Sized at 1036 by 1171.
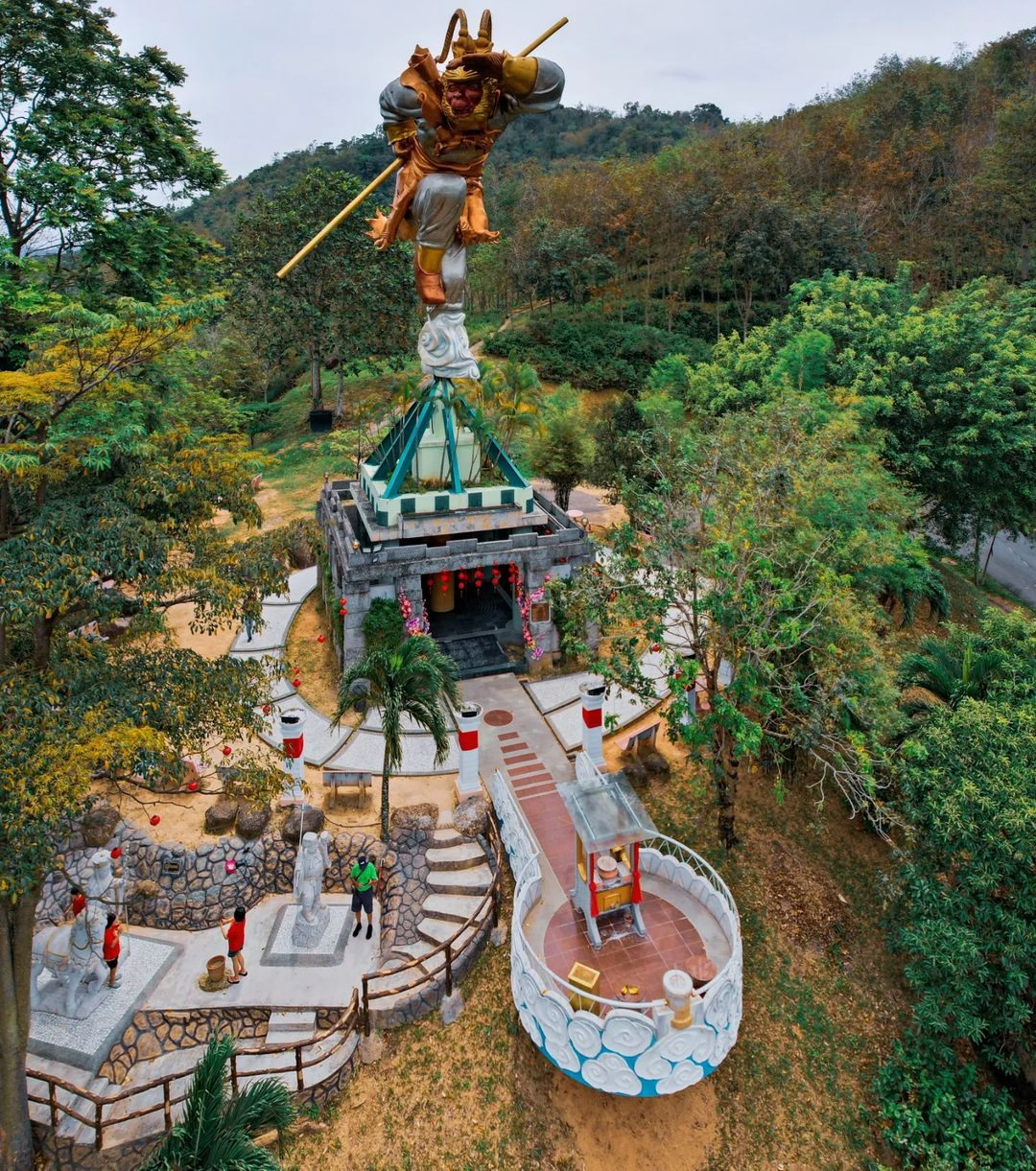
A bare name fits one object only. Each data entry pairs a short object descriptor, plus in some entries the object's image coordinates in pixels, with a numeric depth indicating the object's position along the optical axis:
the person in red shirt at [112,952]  12.68
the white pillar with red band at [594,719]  16.02
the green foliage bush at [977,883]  10.48
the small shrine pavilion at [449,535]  18.62
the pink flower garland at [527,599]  19.47
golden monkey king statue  15.95
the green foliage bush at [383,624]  18.30
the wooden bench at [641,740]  17.19
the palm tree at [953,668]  13.82
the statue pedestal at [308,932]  13.30
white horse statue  12.34
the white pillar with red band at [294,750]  15.12
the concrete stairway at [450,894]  13.16
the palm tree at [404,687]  13.27
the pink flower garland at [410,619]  18.52
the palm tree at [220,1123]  8.84
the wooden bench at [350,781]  15.88
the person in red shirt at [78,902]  13.16
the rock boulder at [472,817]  14.89
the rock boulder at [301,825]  14.88
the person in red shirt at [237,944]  12.79
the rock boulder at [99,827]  14.66
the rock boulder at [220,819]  15.09
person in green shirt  13.27
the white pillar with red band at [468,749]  15.11
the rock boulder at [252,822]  14.91
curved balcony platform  10.13
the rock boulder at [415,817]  14.96
